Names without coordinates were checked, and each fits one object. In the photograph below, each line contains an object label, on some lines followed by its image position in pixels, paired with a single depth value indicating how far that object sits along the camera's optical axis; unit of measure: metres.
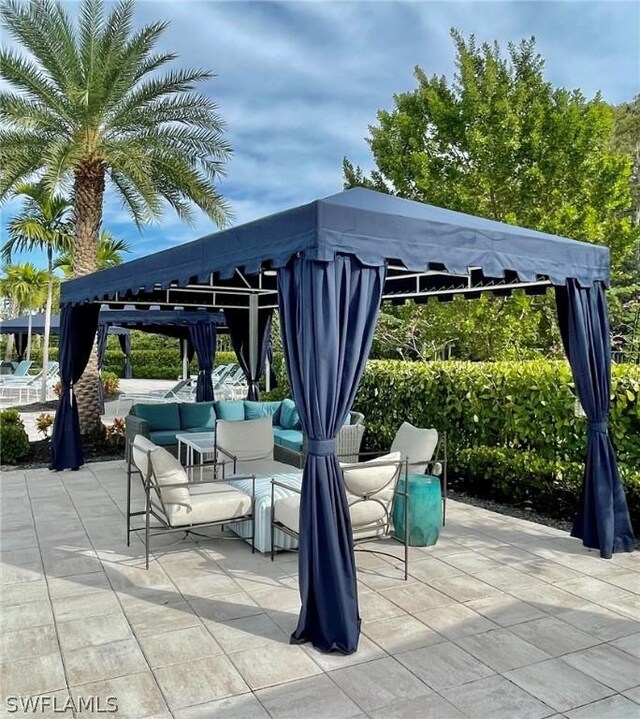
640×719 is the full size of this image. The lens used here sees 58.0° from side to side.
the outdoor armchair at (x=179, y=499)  4.62
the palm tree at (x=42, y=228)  13.09
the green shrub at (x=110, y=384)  19.25
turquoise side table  5.05
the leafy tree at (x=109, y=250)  19.49
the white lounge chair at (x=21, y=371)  19.75
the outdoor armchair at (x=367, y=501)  4.43
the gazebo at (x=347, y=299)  3.45
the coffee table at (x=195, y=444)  7.16
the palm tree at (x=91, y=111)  9.75
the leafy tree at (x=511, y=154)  11.94
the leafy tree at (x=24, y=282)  22.38
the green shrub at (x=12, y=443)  8.76
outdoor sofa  8.37
